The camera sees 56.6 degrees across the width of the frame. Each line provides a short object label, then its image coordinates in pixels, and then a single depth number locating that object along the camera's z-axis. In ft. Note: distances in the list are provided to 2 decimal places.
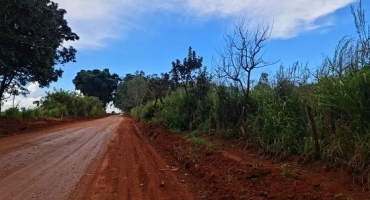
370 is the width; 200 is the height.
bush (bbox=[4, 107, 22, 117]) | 59.56
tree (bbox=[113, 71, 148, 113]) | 184.44
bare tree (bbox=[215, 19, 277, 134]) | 32.76
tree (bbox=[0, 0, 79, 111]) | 44.62
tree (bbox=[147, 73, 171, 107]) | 70.93
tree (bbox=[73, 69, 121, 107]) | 225.15
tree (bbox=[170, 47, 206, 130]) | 50.31
